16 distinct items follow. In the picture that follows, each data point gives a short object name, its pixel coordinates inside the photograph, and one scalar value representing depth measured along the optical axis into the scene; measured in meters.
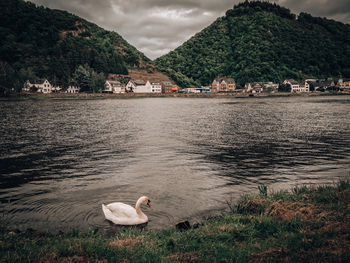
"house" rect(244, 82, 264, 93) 186.38
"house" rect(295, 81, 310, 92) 192.25
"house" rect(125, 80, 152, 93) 181.00
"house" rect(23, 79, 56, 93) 141.75
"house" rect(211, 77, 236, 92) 199.12
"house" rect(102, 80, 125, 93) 166.10
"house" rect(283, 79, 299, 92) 189.16
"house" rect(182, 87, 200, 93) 192.31
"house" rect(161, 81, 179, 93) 187.88
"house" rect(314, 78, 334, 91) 193.00
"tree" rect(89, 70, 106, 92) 142.12
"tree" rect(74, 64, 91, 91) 148.12
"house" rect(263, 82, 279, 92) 179.23
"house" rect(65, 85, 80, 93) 153.88
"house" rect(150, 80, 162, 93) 180.88
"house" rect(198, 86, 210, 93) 196.88
